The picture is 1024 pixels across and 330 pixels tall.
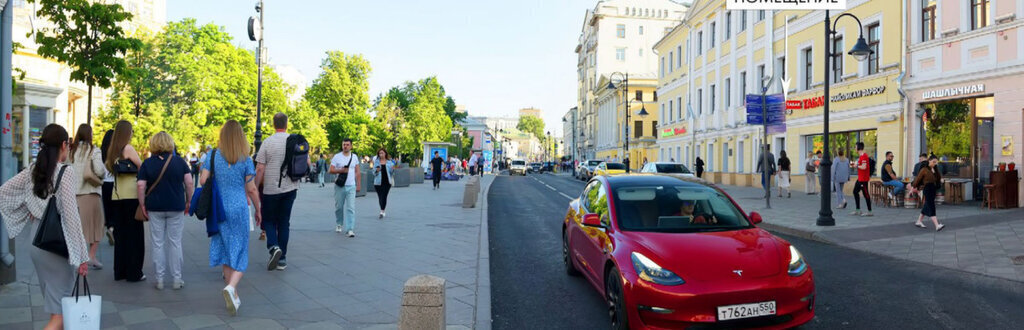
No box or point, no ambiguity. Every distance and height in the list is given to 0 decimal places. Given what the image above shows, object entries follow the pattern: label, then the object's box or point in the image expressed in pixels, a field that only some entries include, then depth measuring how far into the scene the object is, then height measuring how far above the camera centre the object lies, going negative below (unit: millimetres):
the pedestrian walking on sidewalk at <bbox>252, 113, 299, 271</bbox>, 7320 -402
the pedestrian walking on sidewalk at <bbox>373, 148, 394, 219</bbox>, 13258 -395
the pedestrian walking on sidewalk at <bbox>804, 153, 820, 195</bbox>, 22639 -356
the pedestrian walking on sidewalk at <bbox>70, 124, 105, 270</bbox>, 6195 -235
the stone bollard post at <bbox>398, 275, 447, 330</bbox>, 3795 -905
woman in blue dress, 5539 -364
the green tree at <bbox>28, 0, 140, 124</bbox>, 10773 +2160
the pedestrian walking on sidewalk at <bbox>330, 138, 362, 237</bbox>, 10211 -360
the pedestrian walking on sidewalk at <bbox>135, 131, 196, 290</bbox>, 6152 -405
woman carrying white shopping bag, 3971 -381
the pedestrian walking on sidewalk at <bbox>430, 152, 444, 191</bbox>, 28250 -307
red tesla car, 4328 -765
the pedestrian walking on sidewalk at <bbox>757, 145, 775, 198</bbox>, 16938 -61
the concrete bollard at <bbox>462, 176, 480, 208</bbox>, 17312 -1010
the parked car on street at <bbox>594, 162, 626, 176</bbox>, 31508 -232
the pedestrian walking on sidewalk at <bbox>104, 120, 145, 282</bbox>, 6422 -495
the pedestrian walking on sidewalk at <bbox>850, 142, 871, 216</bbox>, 14375 -212
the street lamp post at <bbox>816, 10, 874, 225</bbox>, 12347 -254
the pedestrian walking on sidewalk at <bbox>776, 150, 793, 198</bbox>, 21719 -239
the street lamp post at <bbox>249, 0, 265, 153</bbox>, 19531 +4042
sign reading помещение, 10773 +2993
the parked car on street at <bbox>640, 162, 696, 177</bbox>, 22995 -140
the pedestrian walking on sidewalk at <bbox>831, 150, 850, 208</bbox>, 16250 -217
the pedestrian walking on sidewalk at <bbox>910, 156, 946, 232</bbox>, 11195 -380
